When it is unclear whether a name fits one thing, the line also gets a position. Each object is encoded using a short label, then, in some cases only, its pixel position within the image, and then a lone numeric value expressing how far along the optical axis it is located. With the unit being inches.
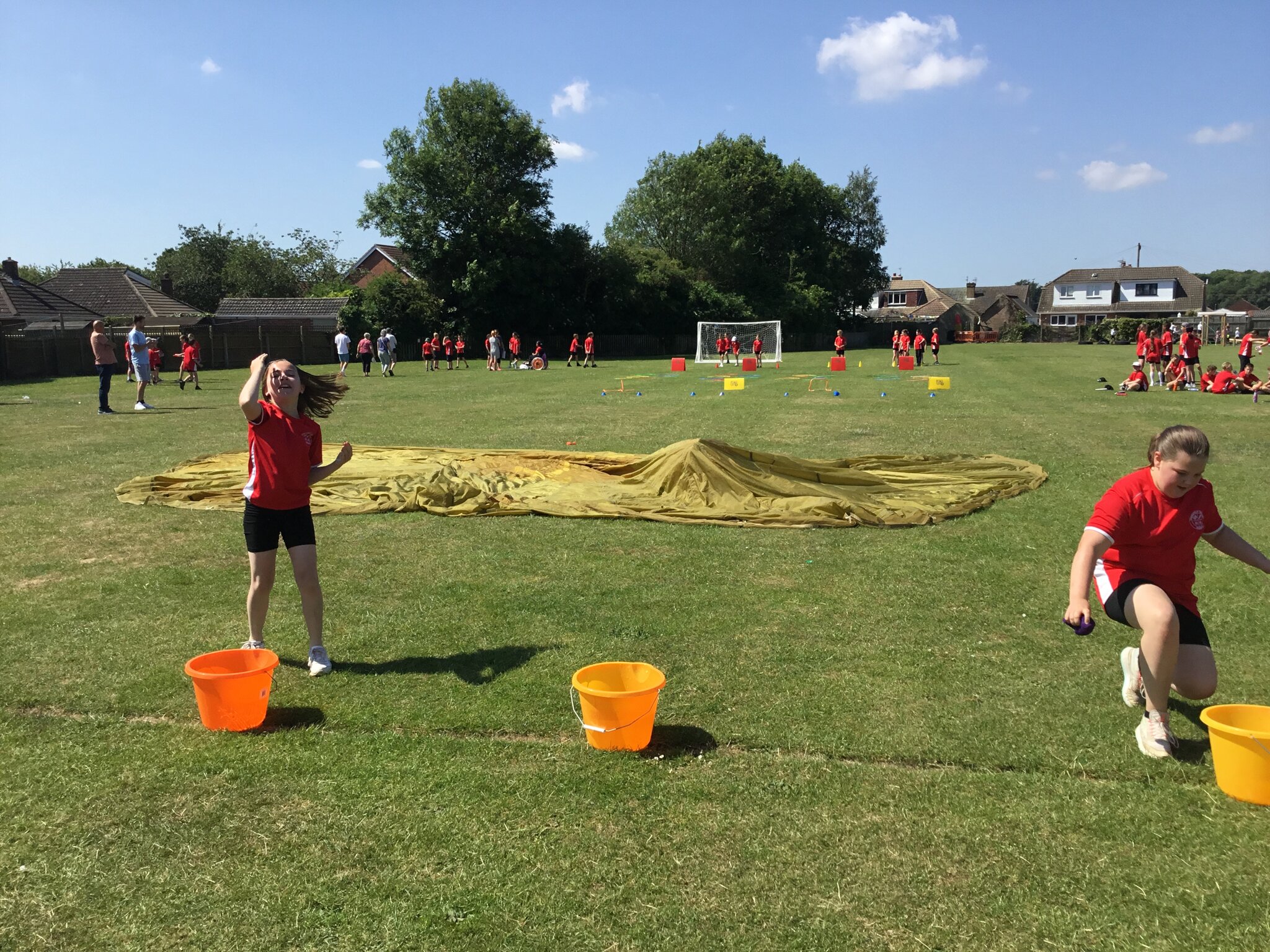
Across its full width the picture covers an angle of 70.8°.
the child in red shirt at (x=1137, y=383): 997.8
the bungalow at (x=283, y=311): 2322.8
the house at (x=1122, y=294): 3791.8
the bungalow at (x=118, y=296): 2053.4
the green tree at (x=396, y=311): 1892.2
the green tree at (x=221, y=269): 3159.5
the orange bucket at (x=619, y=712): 164.9
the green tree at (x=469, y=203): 1942.7
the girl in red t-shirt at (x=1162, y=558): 165.2
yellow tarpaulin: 368.8
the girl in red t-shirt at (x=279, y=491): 209.8
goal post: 2027.6
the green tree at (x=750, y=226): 2659.9
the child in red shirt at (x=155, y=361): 1210.2
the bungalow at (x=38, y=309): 1556.3
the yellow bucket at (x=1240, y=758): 145.9
